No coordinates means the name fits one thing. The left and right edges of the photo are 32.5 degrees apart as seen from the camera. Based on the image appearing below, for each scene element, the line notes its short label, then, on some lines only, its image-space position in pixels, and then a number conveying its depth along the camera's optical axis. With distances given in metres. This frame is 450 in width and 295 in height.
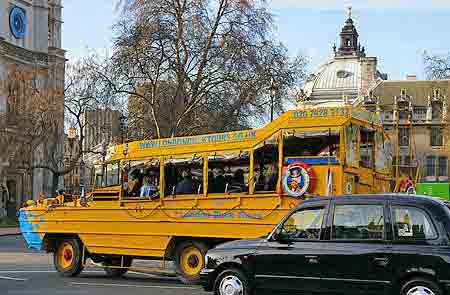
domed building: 119.56
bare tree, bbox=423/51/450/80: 43.81
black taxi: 10.45
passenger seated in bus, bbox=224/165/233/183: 16.17
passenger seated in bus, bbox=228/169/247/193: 15.87
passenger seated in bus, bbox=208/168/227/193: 16.25
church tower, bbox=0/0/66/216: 67.94
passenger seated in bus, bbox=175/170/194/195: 16.62
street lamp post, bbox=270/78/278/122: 37.98
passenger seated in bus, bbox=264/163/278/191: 15.37
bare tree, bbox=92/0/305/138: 40.31
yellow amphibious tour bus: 14.99
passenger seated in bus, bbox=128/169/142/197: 17.44
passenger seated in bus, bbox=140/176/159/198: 17.09
